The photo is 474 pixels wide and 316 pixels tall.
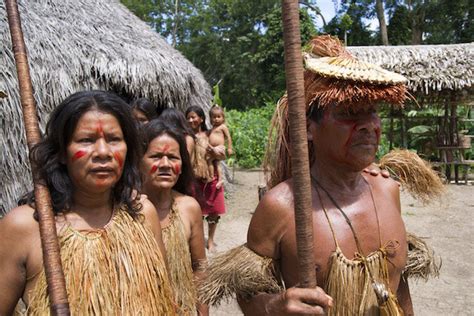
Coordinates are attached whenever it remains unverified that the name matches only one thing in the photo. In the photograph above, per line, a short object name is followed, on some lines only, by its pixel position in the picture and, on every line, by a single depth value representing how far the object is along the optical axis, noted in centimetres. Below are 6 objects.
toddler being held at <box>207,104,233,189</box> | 592
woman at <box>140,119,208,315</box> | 242
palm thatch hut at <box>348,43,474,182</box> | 1095
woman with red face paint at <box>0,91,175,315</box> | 149
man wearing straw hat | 160
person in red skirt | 566
